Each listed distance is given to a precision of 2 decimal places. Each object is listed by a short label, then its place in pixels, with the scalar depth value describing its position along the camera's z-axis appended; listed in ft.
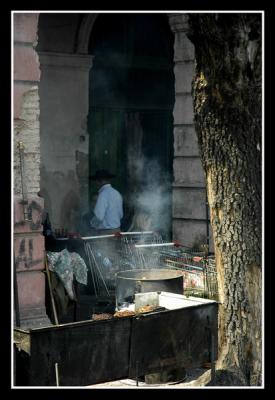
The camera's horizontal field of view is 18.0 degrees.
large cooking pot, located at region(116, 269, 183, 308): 34.12
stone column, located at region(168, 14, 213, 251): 50.88
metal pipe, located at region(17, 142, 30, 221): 36.60
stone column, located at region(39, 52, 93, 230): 53.16
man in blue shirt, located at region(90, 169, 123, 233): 48.96
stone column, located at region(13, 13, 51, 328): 36.58
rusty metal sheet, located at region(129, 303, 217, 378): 29.89
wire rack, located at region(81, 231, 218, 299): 42.01
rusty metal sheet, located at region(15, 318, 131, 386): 27.14
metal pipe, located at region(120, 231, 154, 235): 45.34
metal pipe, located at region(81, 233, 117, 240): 43.47
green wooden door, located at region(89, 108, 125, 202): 55.52
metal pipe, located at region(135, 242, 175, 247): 42.68
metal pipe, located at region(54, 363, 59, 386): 27.30
